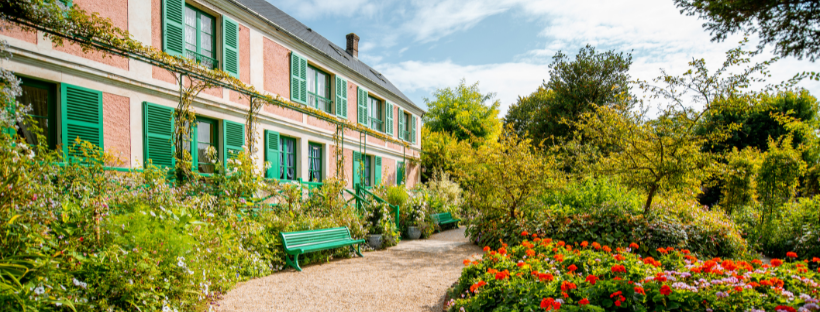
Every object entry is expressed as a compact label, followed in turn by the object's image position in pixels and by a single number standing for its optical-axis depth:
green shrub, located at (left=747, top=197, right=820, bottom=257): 6.45
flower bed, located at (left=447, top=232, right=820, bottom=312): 2.33
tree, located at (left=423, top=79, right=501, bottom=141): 23.80
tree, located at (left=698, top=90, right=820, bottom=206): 15.88
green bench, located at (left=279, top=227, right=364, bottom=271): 5.47
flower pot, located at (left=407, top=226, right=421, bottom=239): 9.15
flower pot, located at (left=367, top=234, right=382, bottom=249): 7.45
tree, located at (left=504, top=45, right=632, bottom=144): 14.68
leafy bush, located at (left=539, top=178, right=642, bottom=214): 7.42
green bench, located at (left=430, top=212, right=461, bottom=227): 10.21
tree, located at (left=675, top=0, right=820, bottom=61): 2.54
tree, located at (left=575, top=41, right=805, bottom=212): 6.19
